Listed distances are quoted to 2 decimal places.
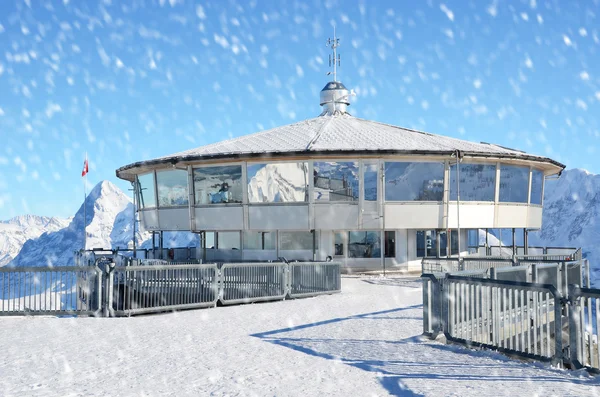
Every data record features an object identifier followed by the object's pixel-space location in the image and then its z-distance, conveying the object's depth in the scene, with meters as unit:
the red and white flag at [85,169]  36.59
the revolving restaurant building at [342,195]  29.30
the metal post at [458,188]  29.45
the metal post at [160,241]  34.78
